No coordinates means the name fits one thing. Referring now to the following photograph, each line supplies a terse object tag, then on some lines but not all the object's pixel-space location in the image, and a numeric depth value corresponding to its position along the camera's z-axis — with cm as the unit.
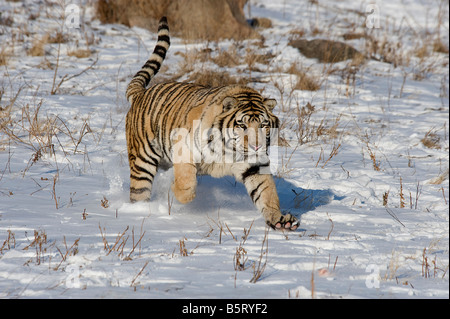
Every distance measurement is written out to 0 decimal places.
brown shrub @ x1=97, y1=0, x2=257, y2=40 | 2066
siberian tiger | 787
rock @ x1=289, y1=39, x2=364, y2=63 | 1816
